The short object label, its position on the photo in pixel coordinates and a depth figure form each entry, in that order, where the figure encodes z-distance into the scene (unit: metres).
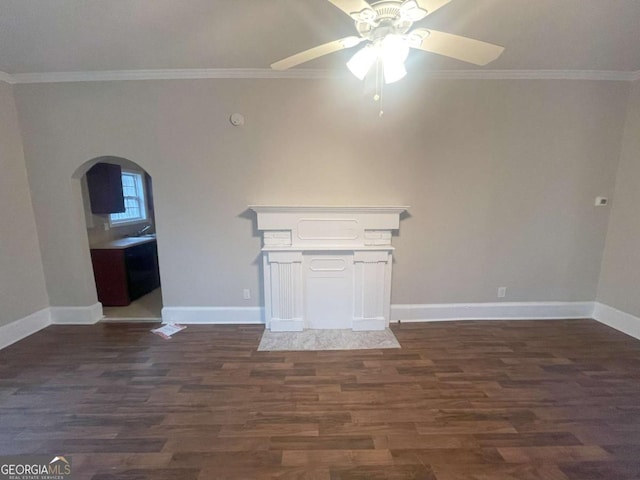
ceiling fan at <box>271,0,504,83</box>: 1.46
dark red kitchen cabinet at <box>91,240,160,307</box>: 3.73
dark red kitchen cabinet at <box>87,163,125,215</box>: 3.91
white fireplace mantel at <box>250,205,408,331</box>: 3.04
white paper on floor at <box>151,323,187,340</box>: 3.06
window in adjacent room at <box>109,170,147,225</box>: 4.74
